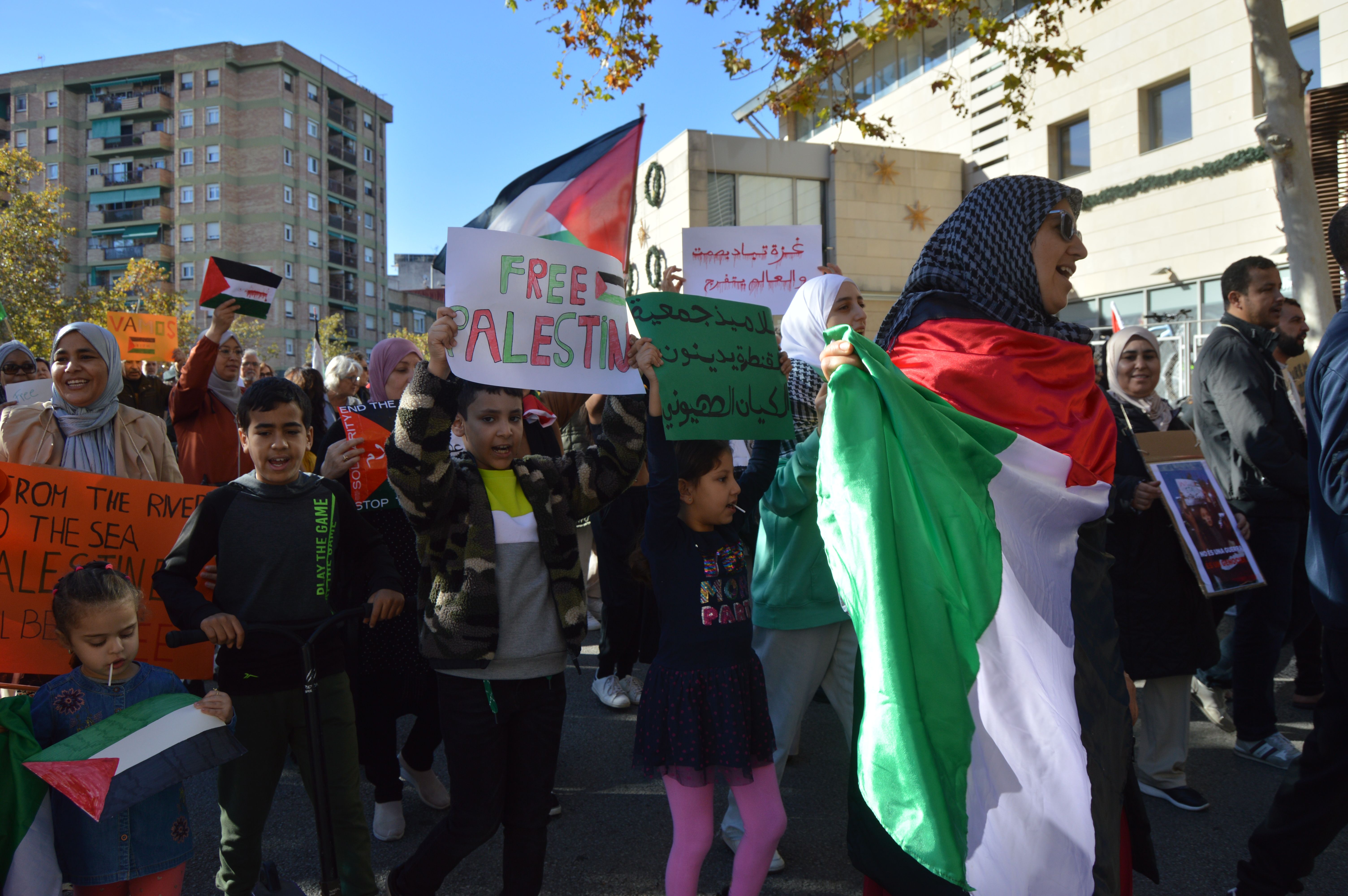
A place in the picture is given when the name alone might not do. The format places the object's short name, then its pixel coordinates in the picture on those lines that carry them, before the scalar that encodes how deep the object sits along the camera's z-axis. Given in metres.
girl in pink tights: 2.79
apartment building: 70.25
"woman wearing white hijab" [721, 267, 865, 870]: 3.33
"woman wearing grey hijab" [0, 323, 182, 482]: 3.73
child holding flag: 2.54
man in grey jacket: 4.34
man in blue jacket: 2.72
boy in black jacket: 2.97
